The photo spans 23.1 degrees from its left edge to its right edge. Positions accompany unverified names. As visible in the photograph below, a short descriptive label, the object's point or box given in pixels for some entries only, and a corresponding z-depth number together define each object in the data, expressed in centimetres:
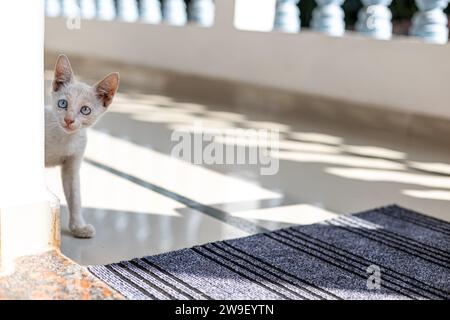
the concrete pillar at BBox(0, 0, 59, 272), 123
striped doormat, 128
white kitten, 136
